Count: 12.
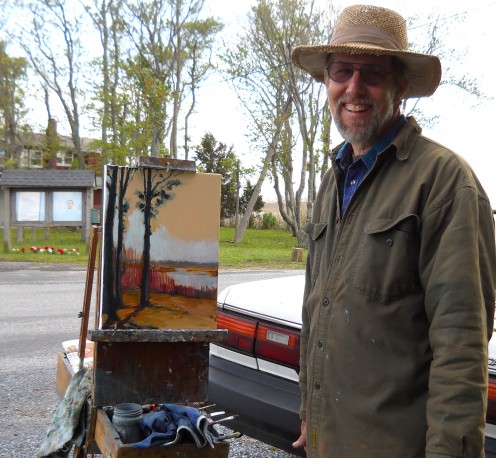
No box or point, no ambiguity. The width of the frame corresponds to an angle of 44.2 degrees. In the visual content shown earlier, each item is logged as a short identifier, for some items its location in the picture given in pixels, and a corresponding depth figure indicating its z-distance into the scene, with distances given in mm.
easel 2531
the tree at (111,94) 26641
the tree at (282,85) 22453
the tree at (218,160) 42594
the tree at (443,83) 21375
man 1515
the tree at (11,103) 30422
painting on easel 2605
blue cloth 2336
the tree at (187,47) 25719
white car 3008
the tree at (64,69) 28273
